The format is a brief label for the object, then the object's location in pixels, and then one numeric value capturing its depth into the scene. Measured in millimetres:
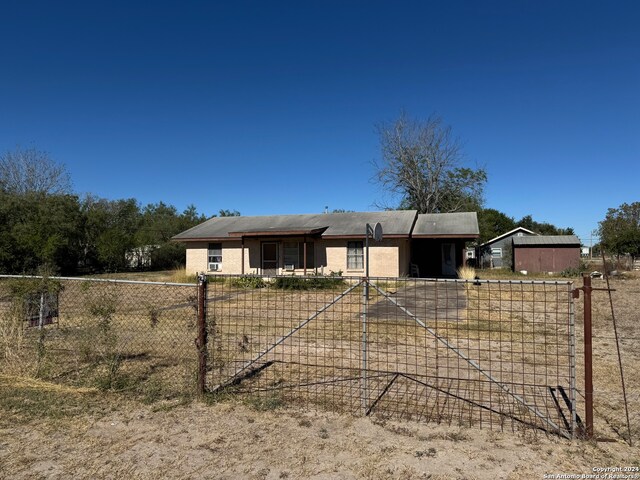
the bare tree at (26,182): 34562
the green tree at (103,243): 28672
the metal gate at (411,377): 4371
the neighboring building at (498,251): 34562
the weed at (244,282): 18584
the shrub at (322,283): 15902
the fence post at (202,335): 4719
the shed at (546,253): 29703
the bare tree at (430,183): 39062
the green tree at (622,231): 35969
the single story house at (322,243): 20516
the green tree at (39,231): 22766
